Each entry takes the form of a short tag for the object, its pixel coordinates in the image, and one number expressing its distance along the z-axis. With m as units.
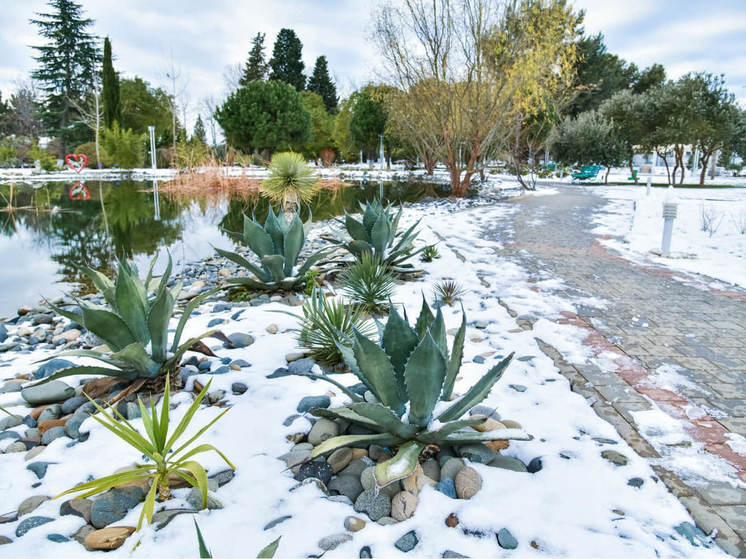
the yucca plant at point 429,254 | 6.04
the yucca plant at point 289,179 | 9.95
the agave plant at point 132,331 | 2.53
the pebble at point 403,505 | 1.79
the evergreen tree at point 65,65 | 40.84
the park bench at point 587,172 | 23.31
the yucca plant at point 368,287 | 4.16
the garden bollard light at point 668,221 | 6.30
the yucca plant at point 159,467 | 1.73
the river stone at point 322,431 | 2.23
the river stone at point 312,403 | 2.49
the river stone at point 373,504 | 1.81
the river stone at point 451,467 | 2.01
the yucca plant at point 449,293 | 4.45
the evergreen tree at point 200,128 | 51.02
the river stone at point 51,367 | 2.94
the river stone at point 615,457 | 2.10
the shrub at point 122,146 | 29.72
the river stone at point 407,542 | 1.64
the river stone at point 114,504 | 1.76
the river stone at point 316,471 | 2.01
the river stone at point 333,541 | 1.63
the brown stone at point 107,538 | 1.62
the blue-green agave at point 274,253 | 4.50
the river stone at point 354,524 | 1.73
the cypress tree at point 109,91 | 33.00
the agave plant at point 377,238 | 5.20
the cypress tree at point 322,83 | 48.50
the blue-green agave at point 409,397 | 1.95
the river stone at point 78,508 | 1.79
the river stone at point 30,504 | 1.81
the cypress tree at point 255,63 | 47.91
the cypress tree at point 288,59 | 44.72
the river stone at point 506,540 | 1.65
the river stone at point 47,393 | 2.63
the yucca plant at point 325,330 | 3.10
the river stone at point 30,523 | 1.69
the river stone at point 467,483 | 1.91
